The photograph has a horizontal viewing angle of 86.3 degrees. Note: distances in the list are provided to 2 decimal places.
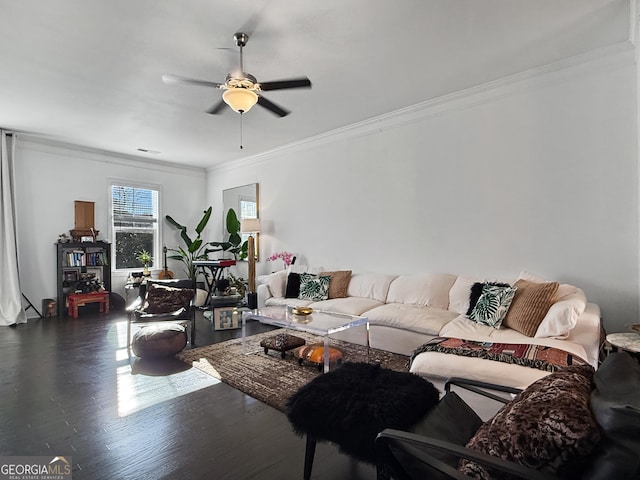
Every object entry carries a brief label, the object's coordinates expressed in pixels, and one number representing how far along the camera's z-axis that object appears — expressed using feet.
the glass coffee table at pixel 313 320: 9.62
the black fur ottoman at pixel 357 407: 4.82
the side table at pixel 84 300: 17.97
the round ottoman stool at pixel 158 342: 11.10
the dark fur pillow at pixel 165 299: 13.26
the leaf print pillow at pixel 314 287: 15.26
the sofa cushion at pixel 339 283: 15.40
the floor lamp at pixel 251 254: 16.81
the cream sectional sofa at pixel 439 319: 7.34
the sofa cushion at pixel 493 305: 9.84
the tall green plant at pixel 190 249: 22.63
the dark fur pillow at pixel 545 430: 2.95
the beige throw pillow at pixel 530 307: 9.04
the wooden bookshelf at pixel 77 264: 18.28
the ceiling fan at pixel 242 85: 8.74
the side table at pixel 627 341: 7.02
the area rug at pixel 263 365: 9.02
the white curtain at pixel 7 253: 16.35
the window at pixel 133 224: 21.12
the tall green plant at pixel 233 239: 21.45
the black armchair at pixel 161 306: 12.60
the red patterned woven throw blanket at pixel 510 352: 6.78
